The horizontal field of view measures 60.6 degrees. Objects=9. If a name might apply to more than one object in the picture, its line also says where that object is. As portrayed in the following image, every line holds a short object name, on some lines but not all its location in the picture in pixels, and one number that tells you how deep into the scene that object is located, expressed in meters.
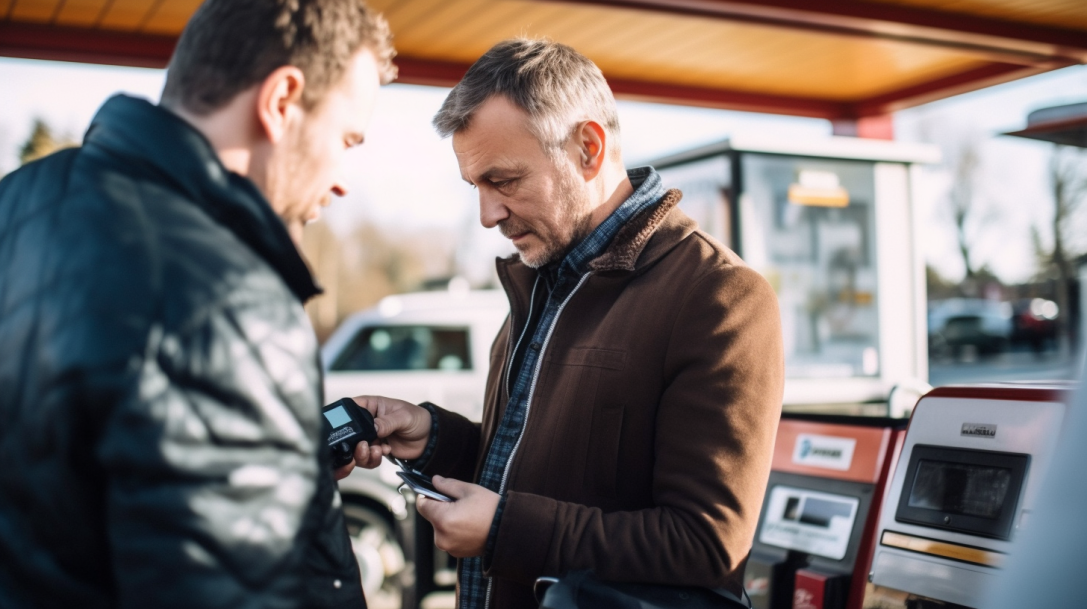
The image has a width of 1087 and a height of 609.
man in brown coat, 1.74
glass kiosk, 6.38
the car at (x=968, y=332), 28.34
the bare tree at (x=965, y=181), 36.81
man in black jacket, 1.02
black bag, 1.62
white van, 6.59
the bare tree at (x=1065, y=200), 30.77
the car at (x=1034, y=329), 29.25
